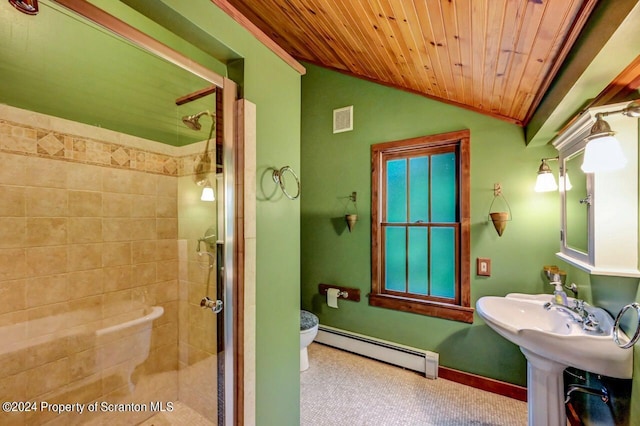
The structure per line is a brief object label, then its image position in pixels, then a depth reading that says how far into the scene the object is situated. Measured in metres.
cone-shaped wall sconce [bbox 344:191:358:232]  2.71
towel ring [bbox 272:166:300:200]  1.38
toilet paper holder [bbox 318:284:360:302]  2.75
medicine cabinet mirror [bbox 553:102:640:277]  1.16
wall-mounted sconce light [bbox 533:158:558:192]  1.81
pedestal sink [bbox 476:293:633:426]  1.16
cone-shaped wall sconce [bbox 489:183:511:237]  2.04
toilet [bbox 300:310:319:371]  2.28
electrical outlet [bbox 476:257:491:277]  2.15
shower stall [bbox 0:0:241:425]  1.23
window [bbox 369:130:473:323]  2.26
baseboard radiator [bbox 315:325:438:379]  2.30
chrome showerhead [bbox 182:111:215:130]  1.40
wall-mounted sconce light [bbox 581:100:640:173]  1.04
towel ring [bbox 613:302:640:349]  0.98
